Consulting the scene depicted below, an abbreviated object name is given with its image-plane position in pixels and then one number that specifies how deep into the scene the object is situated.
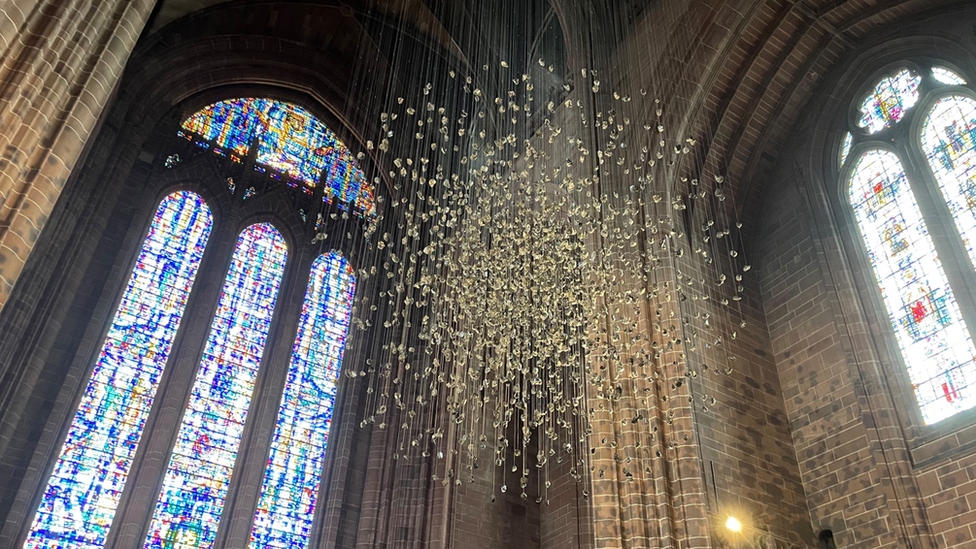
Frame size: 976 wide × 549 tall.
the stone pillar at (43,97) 5.00
